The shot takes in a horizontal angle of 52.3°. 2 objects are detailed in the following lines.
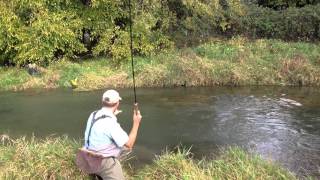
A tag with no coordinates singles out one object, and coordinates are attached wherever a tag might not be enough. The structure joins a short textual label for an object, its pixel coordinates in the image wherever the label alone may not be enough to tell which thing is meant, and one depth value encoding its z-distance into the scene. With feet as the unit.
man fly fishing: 12.75
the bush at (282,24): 41.04
